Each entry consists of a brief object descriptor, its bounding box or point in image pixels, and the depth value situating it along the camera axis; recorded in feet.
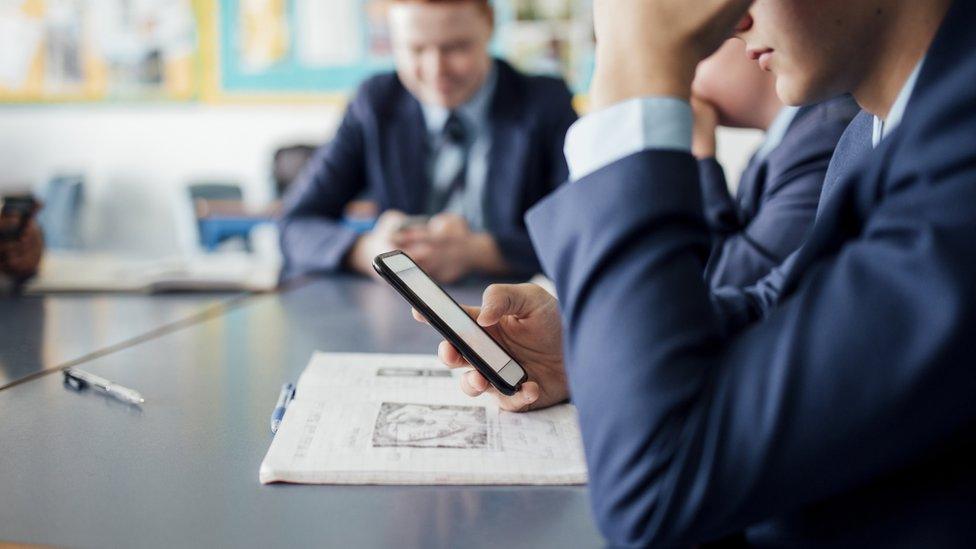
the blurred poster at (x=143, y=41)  14.37
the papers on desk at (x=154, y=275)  5.15
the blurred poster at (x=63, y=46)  14.70
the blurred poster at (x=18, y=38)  14.83
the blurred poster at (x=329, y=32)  13.88
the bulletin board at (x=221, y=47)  13.39
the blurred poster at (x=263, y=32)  14.01
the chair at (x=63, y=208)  13.76
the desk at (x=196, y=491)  1.83
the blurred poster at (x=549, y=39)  13.24
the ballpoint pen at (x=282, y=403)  2.51
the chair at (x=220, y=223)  10.63
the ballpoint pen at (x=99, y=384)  2.83
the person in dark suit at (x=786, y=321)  1.51
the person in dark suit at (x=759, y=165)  3.60
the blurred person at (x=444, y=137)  6.26
